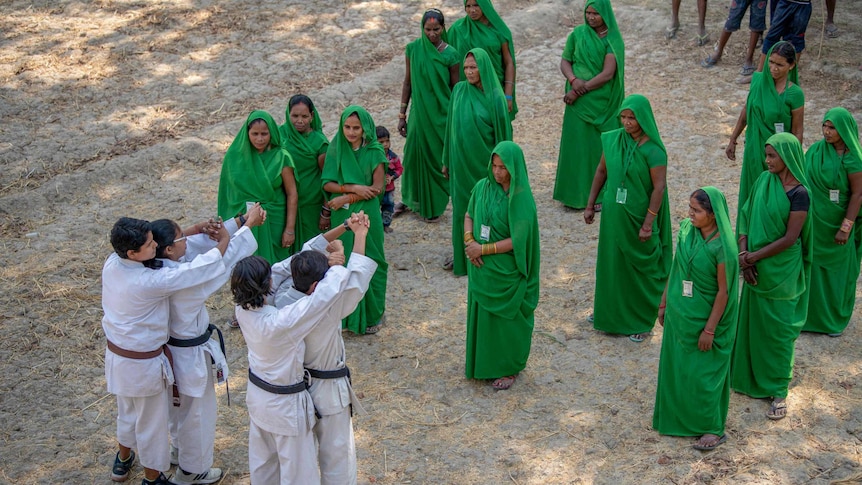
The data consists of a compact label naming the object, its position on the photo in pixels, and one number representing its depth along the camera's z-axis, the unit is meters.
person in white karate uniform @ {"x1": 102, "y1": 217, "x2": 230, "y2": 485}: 4.87
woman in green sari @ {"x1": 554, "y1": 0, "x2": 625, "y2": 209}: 8.64
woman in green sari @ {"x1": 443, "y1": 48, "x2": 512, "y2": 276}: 7.66
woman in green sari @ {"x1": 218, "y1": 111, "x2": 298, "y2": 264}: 6.66
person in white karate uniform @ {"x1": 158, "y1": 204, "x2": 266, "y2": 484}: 5.11
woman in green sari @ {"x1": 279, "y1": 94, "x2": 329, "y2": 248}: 7.12
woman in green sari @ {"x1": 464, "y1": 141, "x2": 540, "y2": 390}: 6.05
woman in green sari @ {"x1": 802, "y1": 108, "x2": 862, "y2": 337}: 6.58
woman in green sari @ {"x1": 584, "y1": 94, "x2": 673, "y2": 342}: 6.67
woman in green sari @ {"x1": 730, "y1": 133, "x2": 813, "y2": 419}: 5.93
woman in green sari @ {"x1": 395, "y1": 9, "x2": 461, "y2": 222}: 8.74
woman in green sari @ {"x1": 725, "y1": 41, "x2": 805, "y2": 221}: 7.53
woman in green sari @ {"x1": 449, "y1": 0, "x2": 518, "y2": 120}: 8.95
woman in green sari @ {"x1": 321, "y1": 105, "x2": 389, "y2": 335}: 6.82
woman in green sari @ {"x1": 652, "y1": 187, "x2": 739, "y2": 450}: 5.39
